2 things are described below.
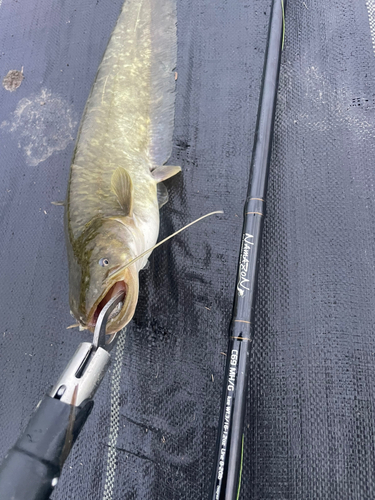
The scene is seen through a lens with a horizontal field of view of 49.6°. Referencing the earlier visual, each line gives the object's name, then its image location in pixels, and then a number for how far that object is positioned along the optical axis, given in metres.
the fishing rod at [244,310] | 0.26
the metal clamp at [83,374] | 0.23
